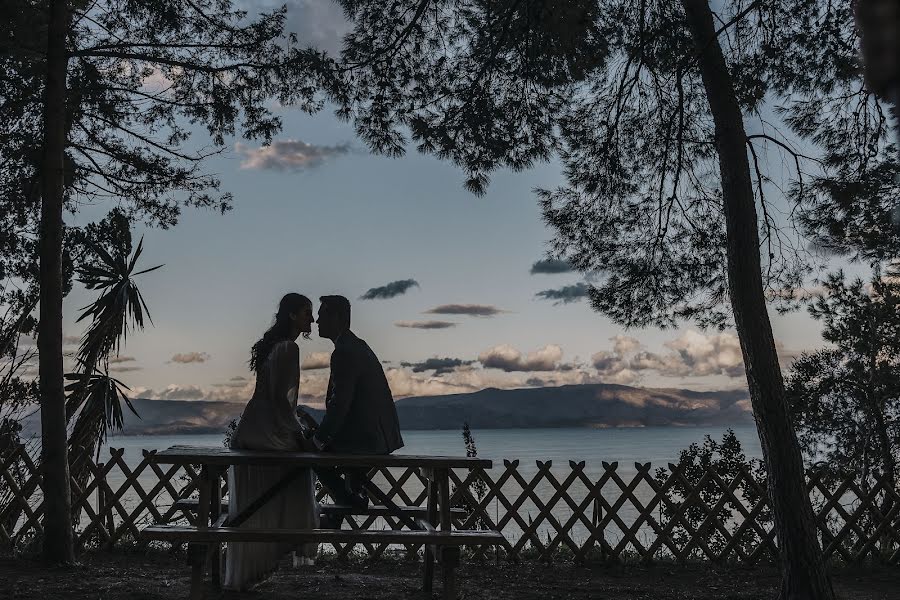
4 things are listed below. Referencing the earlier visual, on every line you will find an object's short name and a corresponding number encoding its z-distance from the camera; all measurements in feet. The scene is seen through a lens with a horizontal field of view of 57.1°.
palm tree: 23.54
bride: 14.08
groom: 13.92
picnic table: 12.95
